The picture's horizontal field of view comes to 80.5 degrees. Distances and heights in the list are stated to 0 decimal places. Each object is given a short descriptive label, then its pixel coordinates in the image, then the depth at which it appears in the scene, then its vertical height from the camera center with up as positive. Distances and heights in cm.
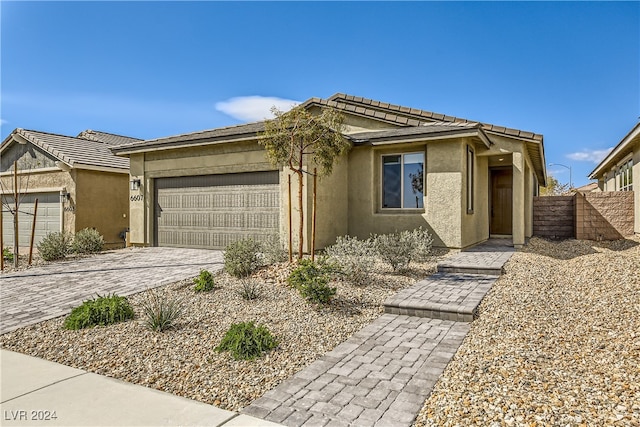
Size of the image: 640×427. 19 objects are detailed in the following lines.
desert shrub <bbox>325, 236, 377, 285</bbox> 724 -86
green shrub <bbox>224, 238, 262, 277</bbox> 805 -91
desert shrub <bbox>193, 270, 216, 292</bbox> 709 -125
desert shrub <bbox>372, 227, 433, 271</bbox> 817 -73
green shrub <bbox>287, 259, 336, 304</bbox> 602 -106
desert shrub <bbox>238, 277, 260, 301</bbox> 650 -131
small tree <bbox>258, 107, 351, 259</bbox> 823 +180
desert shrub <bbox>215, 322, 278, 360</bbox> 432 -147
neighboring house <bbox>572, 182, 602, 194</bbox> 3747 +315
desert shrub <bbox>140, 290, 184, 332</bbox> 518 -139
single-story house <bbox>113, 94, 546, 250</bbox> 1111 +114
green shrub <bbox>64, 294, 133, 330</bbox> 546 -144
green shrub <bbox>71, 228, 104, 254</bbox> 1279 -88
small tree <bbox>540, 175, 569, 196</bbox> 3711 +273
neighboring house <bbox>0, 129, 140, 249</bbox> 1536 +138
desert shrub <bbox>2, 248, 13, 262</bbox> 1191 -127
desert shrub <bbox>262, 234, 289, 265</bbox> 892 -86
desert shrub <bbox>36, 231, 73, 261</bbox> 1137 -93
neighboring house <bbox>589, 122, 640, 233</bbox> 1397 +242
